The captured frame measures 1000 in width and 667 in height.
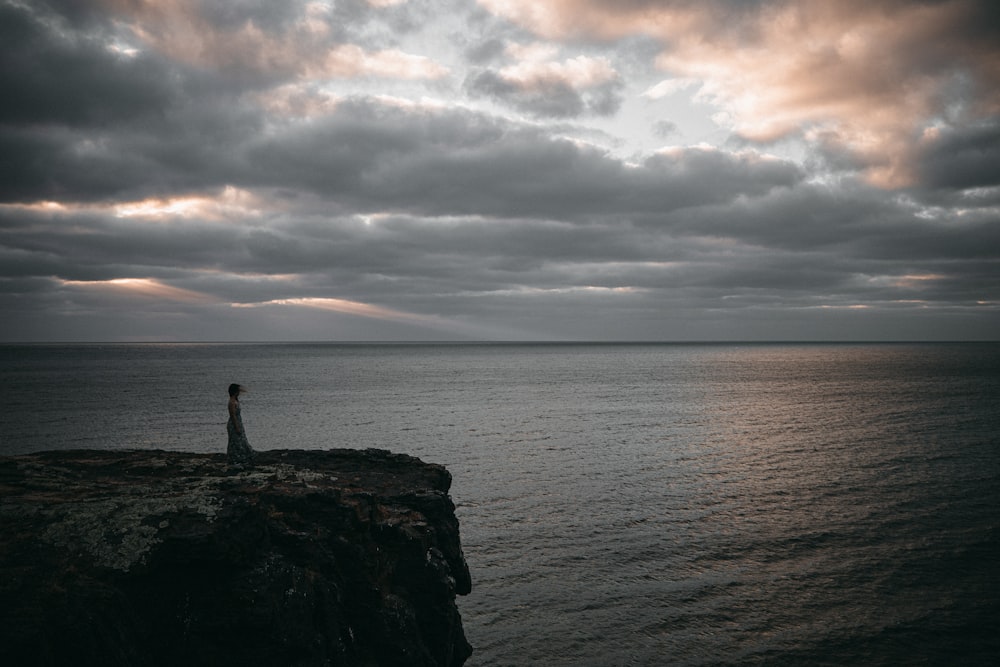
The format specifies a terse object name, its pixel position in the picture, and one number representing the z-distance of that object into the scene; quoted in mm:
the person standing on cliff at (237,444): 17812
